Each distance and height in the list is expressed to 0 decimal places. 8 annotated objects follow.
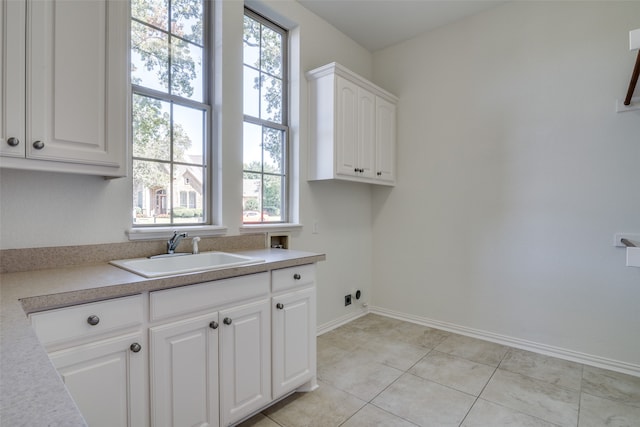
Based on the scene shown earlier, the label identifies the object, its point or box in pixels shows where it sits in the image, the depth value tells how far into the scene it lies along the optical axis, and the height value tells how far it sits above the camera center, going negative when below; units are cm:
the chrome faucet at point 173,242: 188 -16
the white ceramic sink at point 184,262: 164 -26
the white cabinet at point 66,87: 124 +52
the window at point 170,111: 197 +66
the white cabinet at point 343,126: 277 +79
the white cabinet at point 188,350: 118 -59
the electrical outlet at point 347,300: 336 -87
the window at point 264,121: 261 +77
